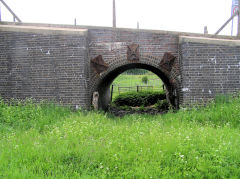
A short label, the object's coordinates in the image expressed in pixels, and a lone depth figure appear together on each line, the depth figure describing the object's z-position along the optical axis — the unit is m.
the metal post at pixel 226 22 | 7.79
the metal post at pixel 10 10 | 8.11
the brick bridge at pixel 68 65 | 6.84
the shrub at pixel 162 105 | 11.46
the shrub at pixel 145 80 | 22.70
